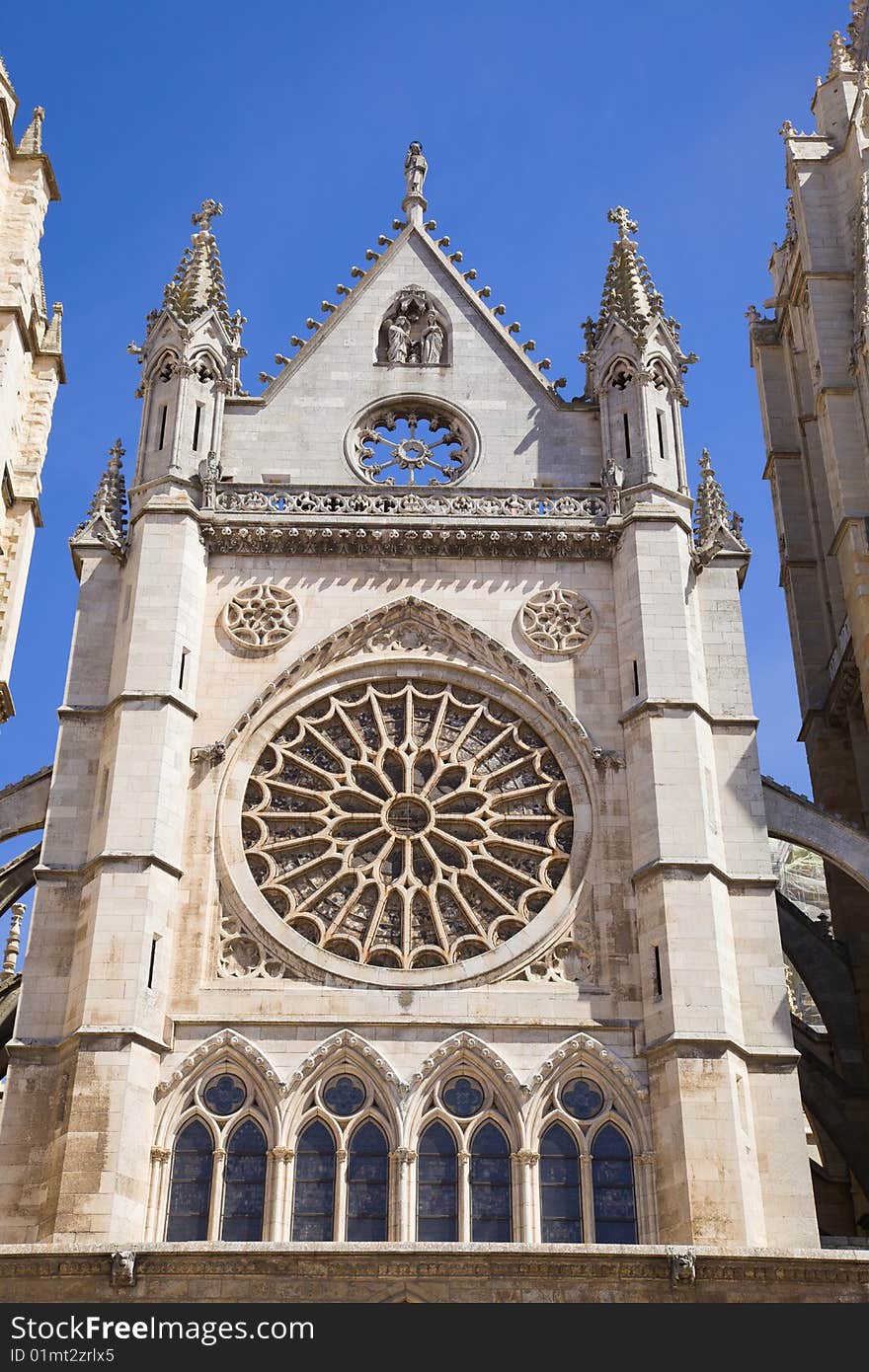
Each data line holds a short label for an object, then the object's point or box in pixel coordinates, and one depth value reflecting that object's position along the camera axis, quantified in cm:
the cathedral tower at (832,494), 2152
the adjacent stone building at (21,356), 2423
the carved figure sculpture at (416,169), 2625
